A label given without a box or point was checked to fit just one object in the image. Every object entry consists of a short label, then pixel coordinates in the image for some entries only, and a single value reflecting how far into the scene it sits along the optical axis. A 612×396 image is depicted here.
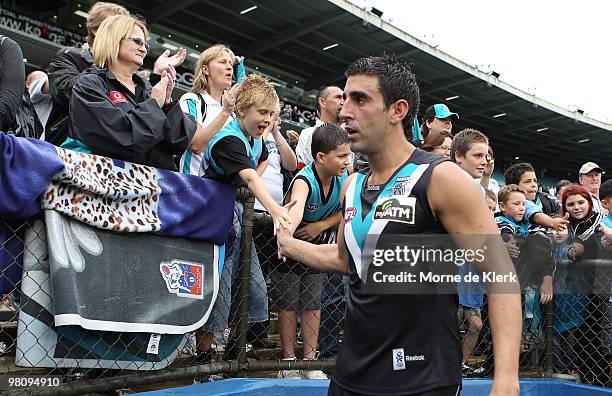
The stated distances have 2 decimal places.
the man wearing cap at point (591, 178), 7.13
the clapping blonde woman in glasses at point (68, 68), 3.57
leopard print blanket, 3.01
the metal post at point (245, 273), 3.96
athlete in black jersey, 1.99
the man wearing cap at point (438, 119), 5.50
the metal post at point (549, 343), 5.15
